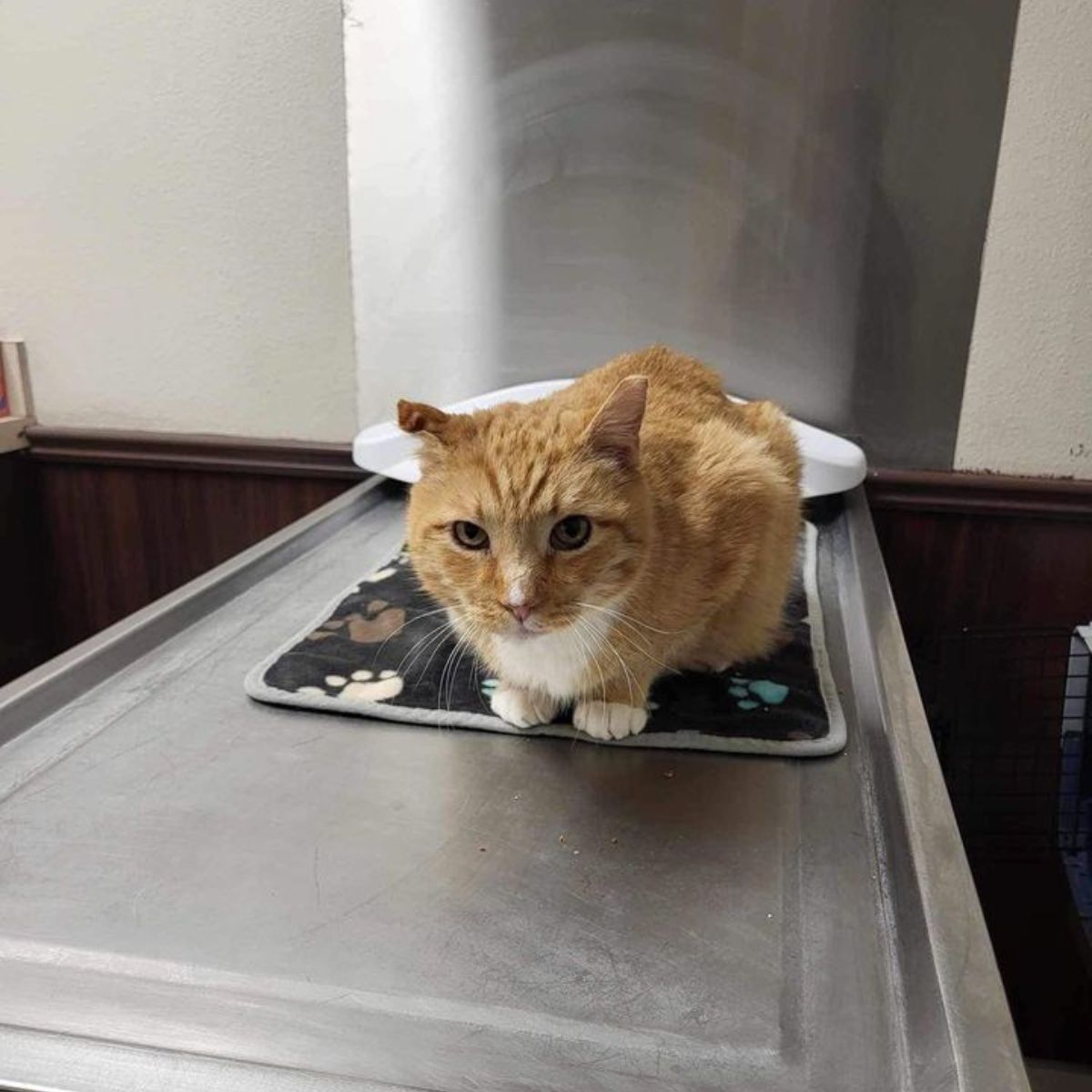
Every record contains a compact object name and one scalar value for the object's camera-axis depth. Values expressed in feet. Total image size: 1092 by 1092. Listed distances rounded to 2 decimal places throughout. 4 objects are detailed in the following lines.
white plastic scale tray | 4.53
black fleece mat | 2.79
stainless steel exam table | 1.66
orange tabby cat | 2.56
